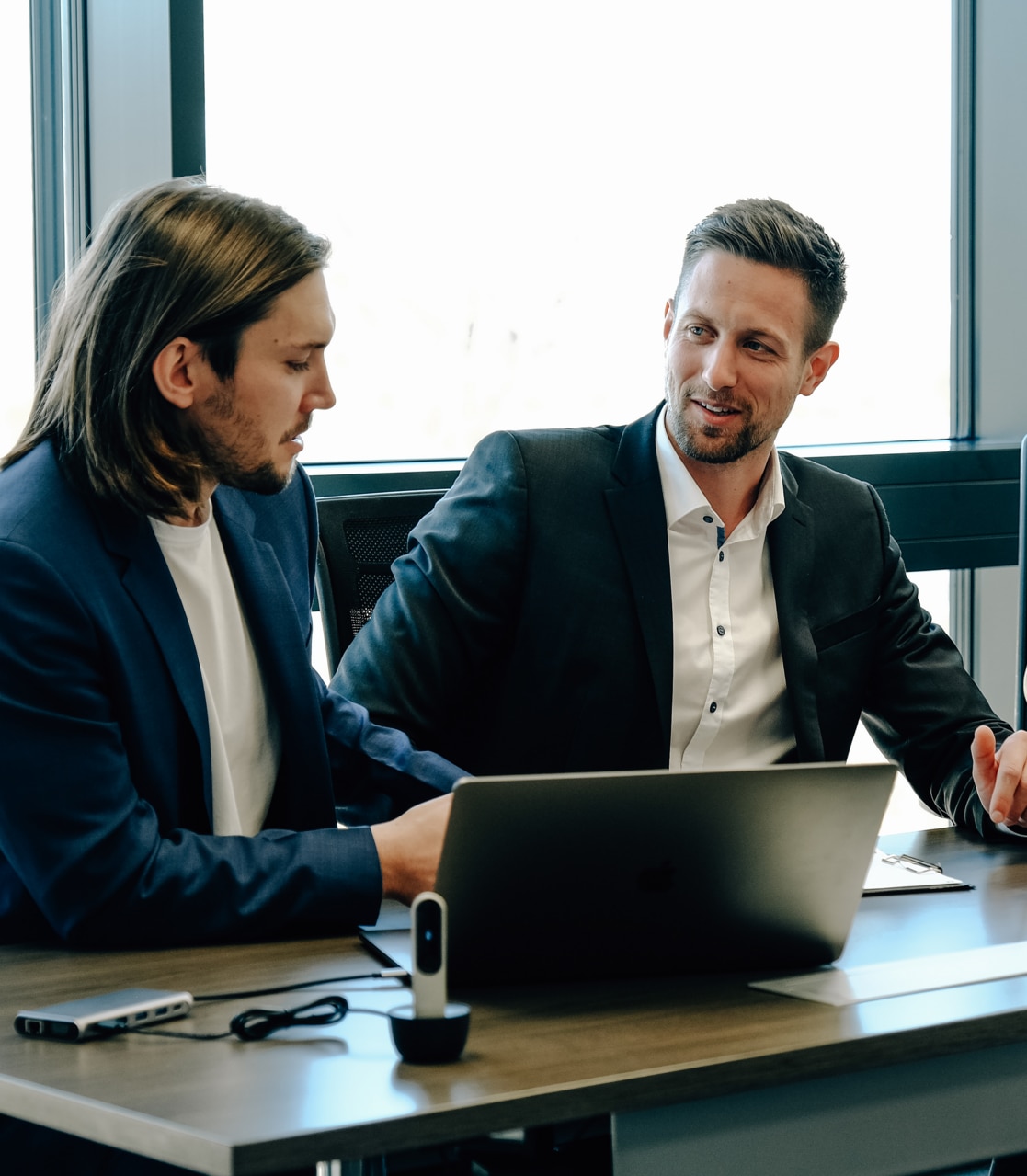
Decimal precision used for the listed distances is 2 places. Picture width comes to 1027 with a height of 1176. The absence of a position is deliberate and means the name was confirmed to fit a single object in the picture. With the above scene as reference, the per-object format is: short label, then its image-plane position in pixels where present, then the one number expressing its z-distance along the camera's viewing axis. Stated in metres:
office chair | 2.67
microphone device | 1.92
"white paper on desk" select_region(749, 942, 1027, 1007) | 2.05
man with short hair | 2.60
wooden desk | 1.85
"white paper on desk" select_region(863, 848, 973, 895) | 2.31
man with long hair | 2.11
